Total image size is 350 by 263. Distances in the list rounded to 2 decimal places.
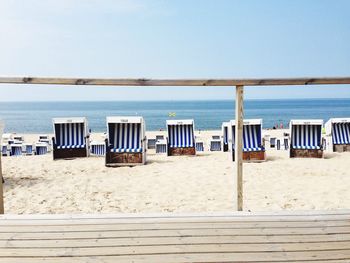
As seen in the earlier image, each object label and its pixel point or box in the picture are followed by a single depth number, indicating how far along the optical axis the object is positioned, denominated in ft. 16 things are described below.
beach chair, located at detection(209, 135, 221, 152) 62.62
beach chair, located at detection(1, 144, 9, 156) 58.79
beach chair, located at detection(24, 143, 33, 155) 61.57
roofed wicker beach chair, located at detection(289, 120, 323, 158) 31.91
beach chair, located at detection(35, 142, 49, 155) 58.72
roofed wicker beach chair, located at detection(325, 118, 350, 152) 37.93
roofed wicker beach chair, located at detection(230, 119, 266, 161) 30.71
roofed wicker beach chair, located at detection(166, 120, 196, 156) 35.81
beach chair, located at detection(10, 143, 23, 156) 57.21
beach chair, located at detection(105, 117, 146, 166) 28.48
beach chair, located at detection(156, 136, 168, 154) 58.54
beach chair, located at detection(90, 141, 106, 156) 55.11
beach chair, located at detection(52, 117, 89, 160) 32.71
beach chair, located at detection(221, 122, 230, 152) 44.17
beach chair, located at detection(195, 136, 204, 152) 58.85
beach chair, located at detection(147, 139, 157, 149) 74.79
